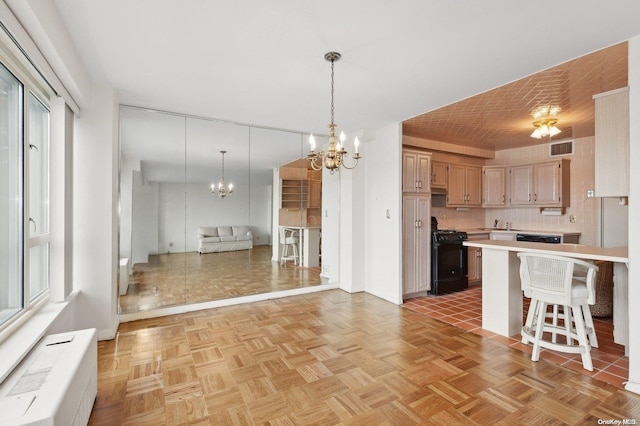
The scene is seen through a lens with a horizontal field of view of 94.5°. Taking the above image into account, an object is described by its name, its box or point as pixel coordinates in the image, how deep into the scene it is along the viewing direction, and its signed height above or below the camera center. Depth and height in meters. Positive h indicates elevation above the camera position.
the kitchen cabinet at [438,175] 5.20 +0.67
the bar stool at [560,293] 2.44 -0.69
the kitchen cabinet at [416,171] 4.45 +0.63
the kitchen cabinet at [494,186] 5.59 +0.50
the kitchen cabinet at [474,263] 5.17 -0.89
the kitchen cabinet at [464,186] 5.41 +0.50
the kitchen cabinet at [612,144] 2.52 +0.61
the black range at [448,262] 4.71 -0.80
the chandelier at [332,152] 2.42 +0.51
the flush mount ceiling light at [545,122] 3.76 +1.20
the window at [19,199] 1.90 +0.09
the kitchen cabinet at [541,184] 4.91 +0.49
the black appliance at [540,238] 4.72 -0.42
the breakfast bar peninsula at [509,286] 2.77 -0.76
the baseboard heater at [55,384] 1.26 -0.85
